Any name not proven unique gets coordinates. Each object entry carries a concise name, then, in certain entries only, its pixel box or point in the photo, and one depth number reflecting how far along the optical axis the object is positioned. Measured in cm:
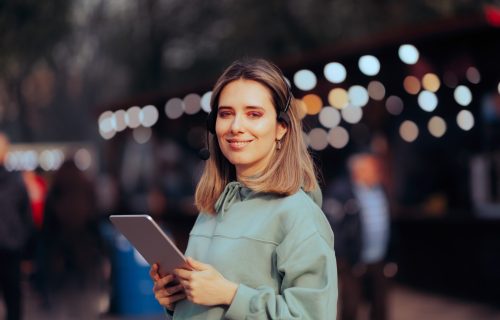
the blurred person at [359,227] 694
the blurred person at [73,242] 848
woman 223
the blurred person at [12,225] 696
